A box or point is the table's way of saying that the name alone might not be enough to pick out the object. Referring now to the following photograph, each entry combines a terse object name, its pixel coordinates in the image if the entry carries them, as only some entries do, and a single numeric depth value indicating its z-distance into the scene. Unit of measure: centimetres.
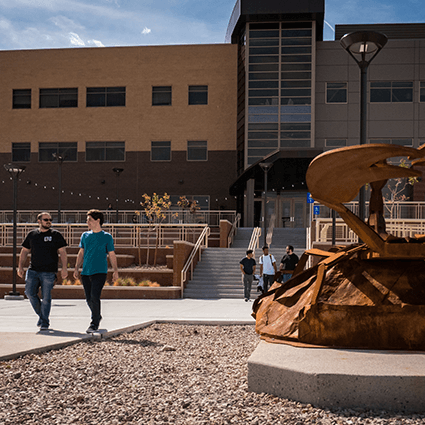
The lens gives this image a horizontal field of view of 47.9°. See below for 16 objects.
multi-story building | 3391
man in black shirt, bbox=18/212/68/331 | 697
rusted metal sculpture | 416
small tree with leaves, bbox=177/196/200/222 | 3243
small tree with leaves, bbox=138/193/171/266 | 2483
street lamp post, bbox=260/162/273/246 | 2068
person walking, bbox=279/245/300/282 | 1305
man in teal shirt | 657
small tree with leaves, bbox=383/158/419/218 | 2897
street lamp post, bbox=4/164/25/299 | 1471
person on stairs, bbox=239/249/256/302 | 1409
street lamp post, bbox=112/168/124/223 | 3158
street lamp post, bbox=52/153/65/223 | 2709
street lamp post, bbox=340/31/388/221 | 880
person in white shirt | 1382
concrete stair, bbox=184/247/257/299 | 1594
